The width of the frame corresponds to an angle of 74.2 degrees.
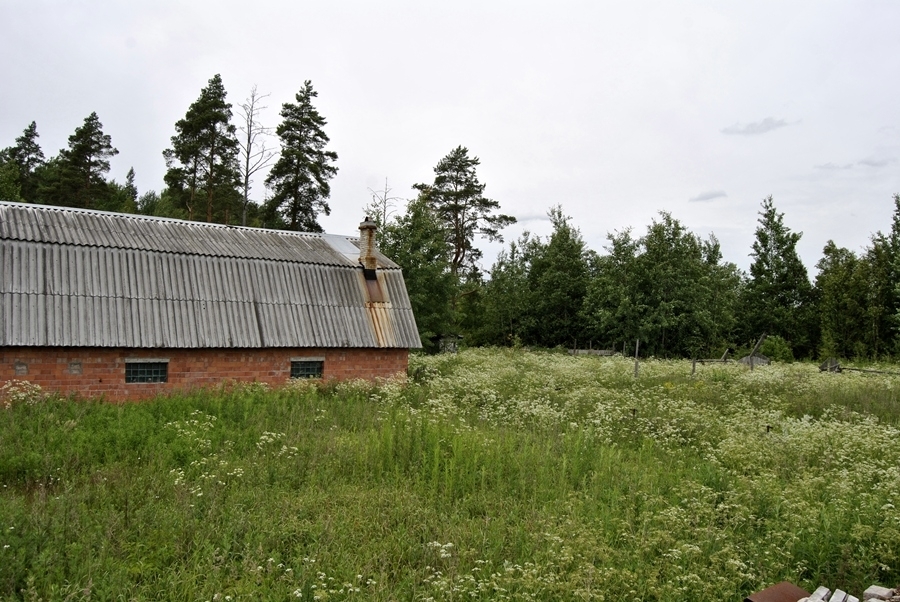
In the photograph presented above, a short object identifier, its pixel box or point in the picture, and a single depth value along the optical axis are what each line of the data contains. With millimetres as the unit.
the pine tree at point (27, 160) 49062
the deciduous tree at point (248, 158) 31953
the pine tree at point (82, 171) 42625
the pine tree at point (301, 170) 36250
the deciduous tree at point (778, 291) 41281
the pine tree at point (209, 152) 34719
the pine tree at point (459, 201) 43938
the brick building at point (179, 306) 13961
